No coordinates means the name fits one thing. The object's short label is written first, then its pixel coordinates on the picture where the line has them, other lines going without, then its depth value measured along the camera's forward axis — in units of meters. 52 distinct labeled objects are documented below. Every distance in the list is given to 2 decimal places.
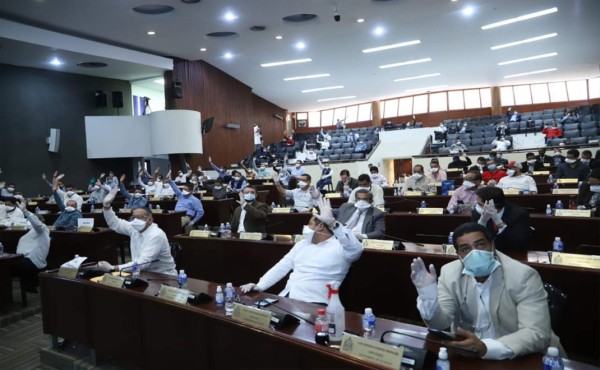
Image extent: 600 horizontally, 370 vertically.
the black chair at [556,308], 2.04
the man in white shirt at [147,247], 3.68
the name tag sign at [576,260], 2.74
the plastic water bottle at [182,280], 2.99
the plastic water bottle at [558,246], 3.35
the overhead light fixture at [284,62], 15.83
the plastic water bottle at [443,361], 1.59
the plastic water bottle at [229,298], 2.39
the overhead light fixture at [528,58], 16.36
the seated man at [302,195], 6.84
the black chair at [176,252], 4.20
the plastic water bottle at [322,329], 1.89
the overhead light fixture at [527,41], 14.02
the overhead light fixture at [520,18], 11.91
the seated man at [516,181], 6.46
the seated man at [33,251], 5.31
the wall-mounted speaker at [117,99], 15.25
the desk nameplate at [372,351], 1.62
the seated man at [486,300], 1.74
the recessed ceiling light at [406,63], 16.31
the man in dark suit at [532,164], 9.82
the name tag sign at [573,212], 4.24
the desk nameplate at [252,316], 2.12
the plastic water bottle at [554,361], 1.52
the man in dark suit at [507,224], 3.35
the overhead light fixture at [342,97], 22.44
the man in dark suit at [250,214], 5.39
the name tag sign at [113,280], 3.04
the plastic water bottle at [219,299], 2.54
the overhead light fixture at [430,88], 21.17
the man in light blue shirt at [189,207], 7.60
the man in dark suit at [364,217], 4.43
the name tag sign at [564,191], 5.96
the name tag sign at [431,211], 5.22
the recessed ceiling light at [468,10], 11.55
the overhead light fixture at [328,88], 20.12
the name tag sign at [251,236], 4.42
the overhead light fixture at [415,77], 18.57
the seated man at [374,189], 5.86
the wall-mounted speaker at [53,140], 13.63
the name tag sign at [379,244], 3.60
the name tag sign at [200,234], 4.88
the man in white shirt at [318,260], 2.88
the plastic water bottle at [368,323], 2.02
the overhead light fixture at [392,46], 14.23
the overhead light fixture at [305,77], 17.91
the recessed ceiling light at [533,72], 18.73
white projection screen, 14.48
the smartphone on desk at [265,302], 2.48
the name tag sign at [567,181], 7.10
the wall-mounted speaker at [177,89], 14.84
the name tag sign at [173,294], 2.60
